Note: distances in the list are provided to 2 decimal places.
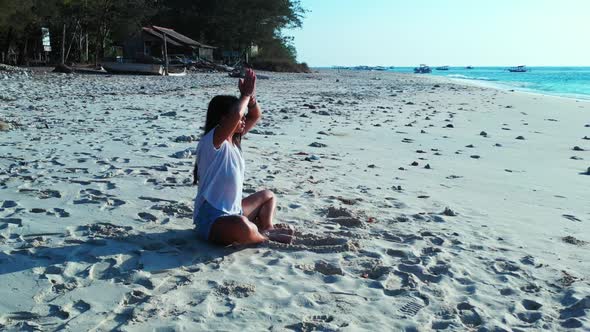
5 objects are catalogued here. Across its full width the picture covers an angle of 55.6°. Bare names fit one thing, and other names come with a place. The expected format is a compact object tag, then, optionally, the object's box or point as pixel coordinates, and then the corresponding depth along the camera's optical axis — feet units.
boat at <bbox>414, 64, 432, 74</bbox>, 353.80
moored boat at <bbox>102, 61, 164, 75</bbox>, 99.14
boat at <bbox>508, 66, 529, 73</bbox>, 393.50
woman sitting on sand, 12.29
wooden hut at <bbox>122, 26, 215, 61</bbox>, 150.10
